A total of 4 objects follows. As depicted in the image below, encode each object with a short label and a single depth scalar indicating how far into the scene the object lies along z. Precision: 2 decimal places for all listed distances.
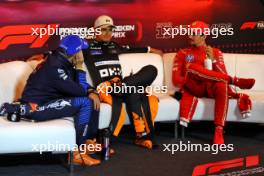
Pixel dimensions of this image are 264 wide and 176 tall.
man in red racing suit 4.74
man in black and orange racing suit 4.59
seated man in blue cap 4.07
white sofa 3.88
